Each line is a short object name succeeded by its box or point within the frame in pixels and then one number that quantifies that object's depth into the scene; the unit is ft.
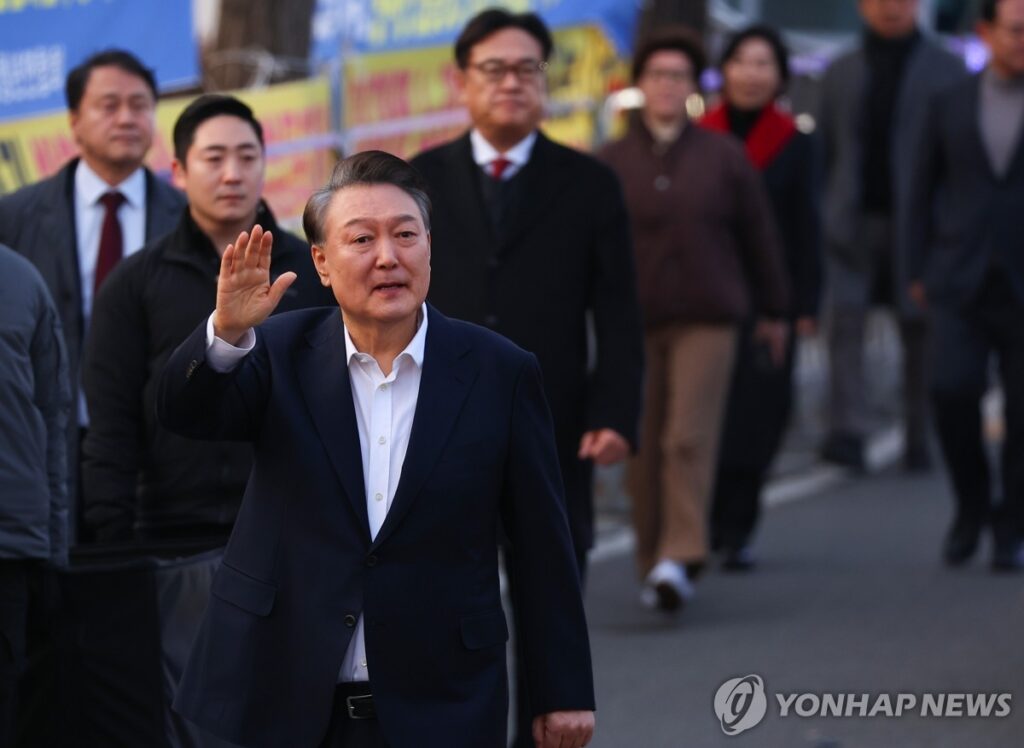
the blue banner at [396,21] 68.18
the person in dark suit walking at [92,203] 45.65
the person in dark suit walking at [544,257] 43.78
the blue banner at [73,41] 58.54
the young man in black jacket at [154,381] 38.55
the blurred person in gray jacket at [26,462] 33.73
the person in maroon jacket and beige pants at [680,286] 59.21
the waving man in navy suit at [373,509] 27.78
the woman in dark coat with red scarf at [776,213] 68.49
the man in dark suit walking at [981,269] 64.13
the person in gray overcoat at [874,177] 84.58
